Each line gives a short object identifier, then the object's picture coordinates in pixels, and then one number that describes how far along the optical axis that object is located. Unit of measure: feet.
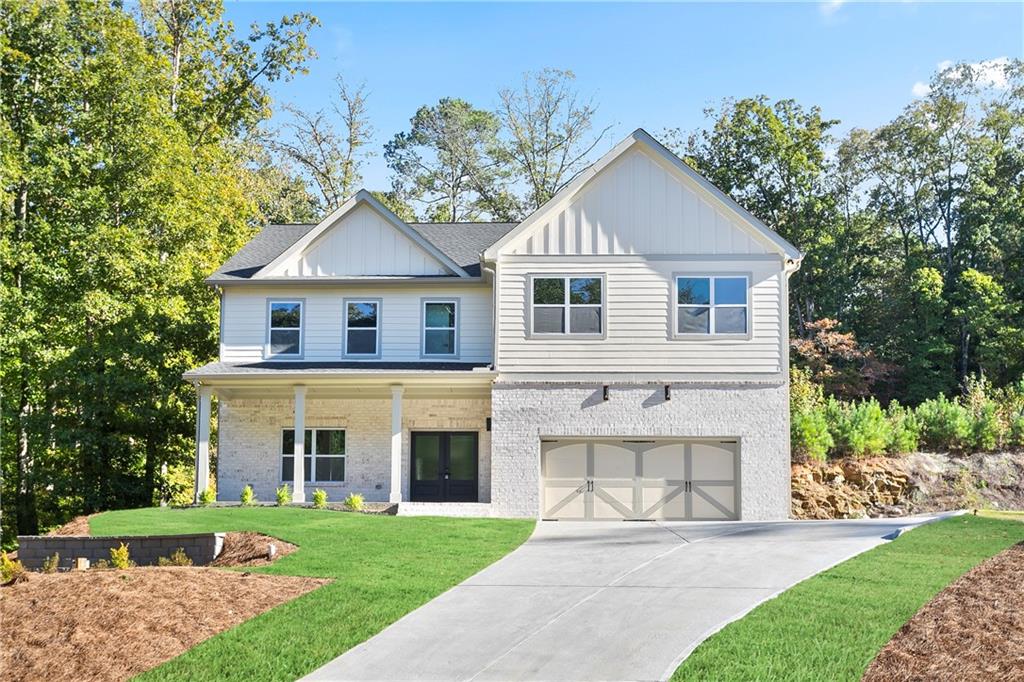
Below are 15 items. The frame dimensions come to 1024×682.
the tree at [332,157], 142.51
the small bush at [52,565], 44.41
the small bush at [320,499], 67.70
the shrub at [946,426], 81.30
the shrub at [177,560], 46.26
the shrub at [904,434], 80.94
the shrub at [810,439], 78.74
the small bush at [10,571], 40.32
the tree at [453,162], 156.99
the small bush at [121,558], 45.27
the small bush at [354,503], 67.72
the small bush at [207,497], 70.85
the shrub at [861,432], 79.87
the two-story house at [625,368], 69.82
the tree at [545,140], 141.69
